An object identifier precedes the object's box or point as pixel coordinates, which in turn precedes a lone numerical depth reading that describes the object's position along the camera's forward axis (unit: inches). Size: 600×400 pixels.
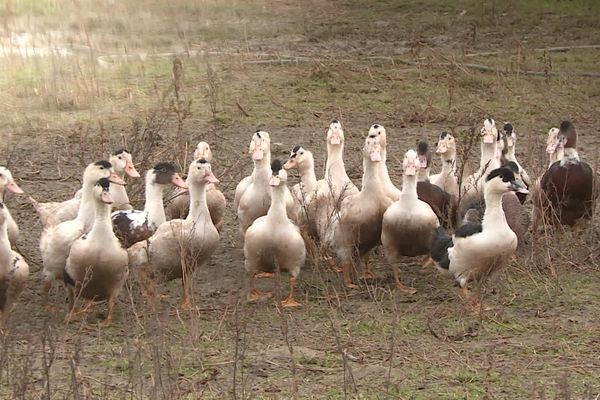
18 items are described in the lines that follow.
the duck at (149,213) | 606.2
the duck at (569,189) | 675.4
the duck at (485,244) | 560.4
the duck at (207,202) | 671.1
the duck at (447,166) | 698.2
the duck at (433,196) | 660.7
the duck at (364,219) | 615.5
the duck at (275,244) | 589.6
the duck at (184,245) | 571.5
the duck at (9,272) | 538.0
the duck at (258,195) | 657.0
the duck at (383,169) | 644.7
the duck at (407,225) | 601.3
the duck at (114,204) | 631.8
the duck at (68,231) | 578.9
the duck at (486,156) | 677.3
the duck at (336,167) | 653.3
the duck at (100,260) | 556.4
